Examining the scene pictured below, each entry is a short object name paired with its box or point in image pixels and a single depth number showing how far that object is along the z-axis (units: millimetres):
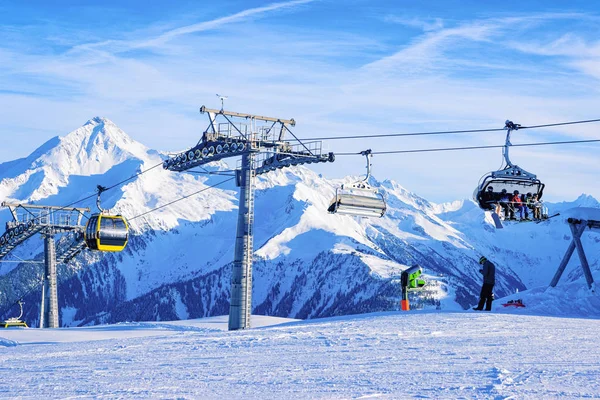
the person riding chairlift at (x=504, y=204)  32812
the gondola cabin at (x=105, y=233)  48062
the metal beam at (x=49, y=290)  59969
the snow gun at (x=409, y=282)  36791
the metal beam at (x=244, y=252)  40844
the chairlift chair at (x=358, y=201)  35875
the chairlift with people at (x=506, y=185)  32125
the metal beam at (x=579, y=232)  36281
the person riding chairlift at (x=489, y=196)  32594
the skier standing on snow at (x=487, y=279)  30580
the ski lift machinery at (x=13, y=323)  59569
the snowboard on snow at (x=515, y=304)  33031
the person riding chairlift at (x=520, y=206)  33138
